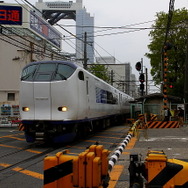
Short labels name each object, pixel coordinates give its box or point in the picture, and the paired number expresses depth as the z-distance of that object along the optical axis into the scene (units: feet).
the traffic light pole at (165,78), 63.57
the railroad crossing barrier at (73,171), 12.69
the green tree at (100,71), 165.58
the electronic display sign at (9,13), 105.19
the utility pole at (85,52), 91.05
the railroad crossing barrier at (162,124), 68.87
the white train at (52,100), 38.09
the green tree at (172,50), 119.03
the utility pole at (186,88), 93.64
